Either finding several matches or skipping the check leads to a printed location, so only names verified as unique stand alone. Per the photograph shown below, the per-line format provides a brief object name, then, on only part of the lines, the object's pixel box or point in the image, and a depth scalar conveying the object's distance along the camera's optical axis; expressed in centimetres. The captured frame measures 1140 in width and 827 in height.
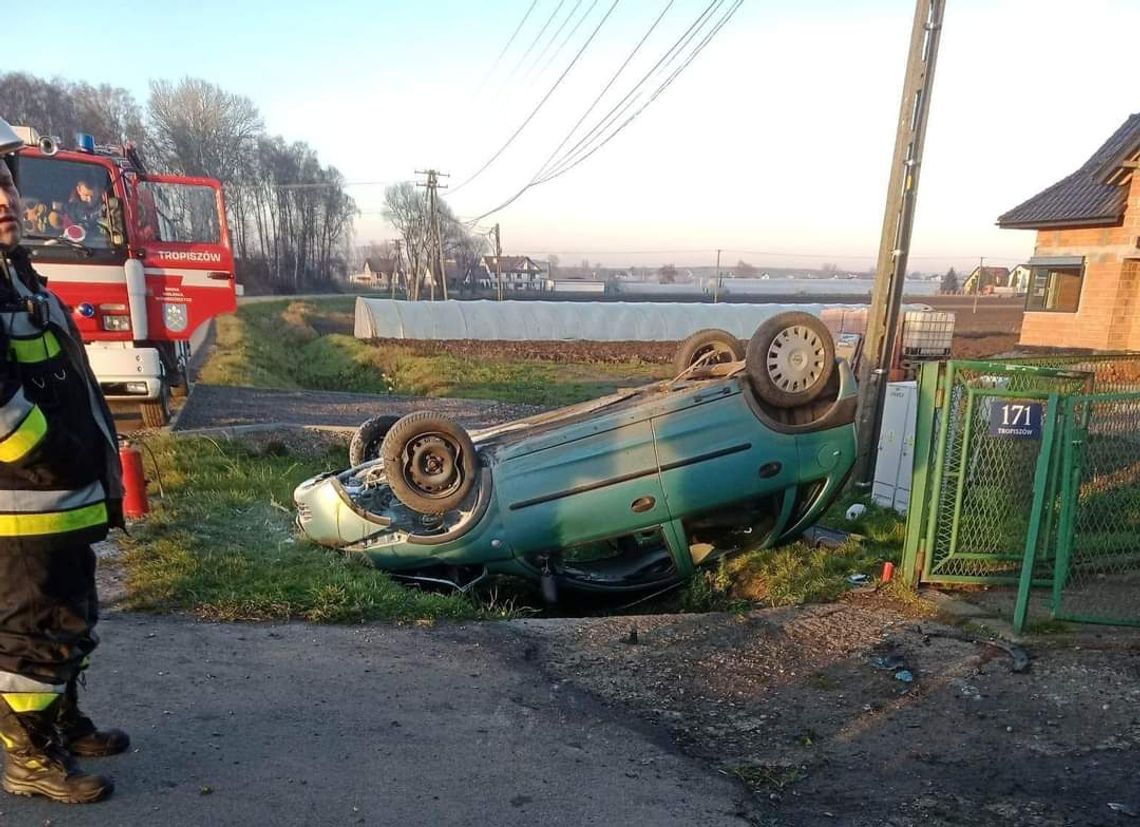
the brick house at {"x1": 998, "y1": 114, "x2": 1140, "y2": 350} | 1638
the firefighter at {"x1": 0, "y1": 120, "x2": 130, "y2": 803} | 237
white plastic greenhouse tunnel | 2778
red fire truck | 736
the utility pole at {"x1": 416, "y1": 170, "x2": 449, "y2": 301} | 4612
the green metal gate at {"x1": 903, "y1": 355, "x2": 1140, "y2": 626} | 469
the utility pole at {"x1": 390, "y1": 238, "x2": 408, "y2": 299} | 6912
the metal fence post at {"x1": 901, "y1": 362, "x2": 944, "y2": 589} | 483
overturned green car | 483
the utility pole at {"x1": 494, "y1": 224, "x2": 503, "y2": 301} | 5446
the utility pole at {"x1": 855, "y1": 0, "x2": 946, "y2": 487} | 680
